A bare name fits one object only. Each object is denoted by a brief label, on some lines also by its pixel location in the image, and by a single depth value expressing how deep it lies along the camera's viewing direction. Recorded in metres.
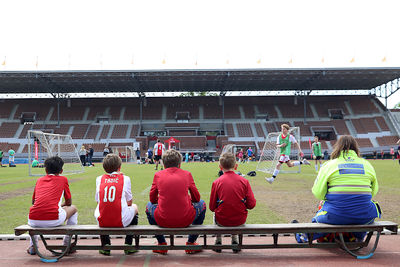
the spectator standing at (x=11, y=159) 27.91
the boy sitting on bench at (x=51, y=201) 4.05
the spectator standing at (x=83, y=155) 25.18
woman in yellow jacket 3.92
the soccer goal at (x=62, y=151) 18.06
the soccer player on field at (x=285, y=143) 12.84
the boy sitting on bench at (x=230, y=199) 4.04
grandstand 47.19
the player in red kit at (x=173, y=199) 3.94
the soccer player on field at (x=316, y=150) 17.90
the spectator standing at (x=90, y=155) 27.73
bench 3.85
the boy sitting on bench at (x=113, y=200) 3.96
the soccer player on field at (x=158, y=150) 19.67
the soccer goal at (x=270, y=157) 20.09
